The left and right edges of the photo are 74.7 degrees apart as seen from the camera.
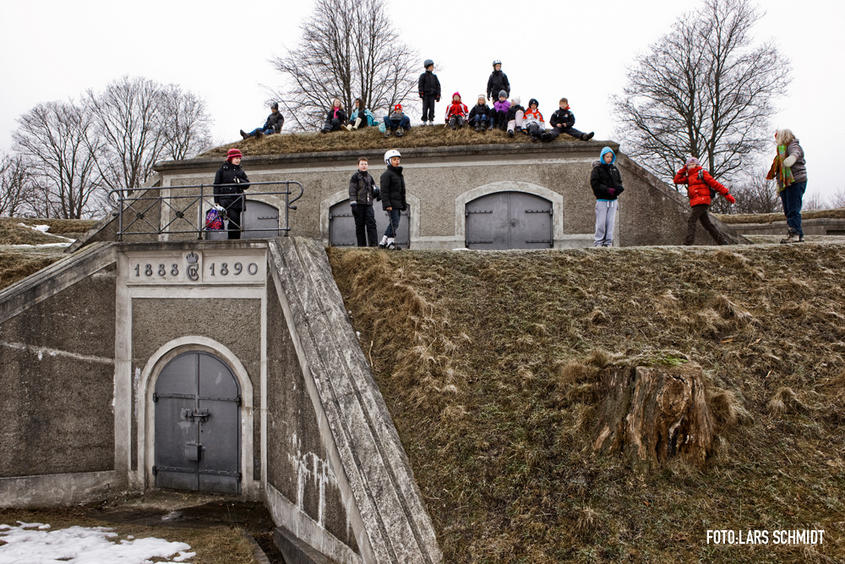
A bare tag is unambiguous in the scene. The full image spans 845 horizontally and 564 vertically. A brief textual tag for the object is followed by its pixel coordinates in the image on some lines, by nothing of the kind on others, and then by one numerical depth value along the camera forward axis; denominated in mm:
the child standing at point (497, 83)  15219
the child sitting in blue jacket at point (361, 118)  16172
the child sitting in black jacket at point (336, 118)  15844
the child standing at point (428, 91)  15625
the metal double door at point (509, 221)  13328
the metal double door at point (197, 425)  8891
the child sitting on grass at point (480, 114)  14367
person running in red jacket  10422
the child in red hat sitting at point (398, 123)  14837
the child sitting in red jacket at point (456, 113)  14766
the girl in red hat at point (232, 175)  9922
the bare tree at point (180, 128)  41438
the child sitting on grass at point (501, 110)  14328
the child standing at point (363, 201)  9828
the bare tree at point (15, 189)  35375
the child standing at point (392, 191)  9859
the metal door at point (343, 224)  13945
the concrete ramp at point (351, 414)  4660
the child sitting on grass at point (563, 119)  13758
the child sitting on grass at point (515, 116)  13820
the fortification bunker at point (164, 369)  7641
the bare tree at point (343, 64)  29109
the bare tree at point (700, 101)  26500
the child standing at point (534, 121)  13344
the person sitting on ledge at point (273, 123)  16500
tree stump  4719
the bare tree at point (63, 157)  38156
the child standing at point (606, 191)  10219
